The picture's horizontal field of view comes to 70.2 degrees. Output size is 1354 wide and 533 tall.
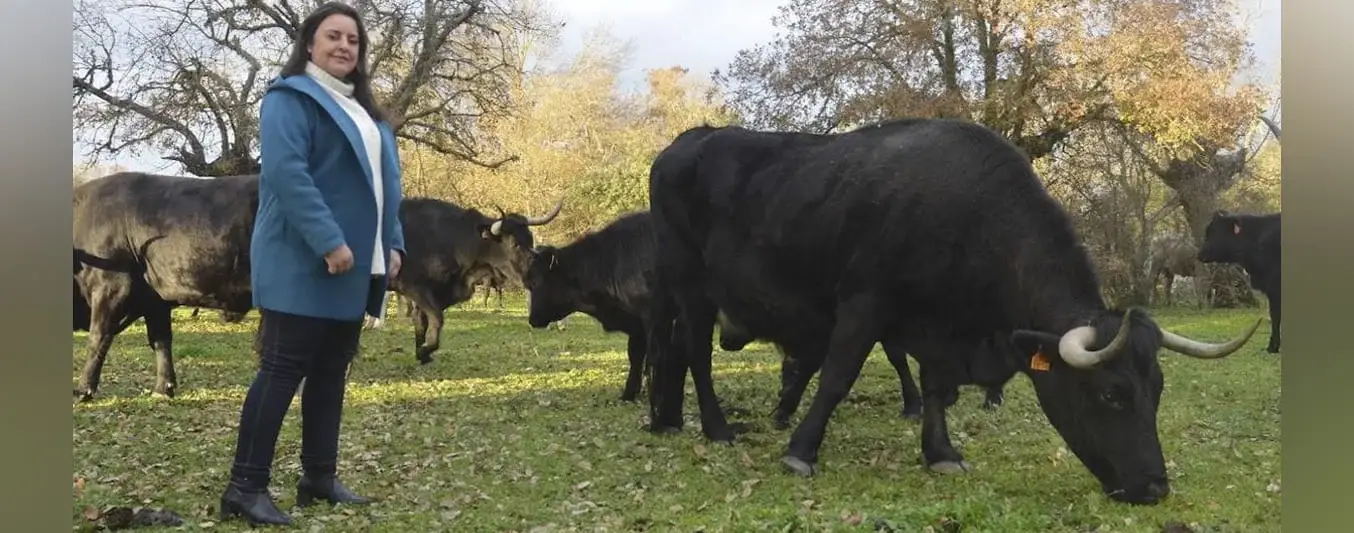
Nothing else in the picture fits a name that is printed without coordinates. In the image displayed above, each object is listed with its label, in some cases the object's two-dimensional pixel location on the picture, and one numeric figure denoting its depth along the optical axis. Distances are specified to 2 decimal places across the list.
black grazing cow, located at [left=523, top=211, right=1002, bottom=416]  7.37
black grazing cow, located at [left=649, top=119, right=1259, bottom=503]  3.72
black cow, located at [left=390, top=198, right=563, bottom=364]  7.50
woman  3.28
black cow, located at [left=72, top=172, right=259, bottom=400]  5.00
